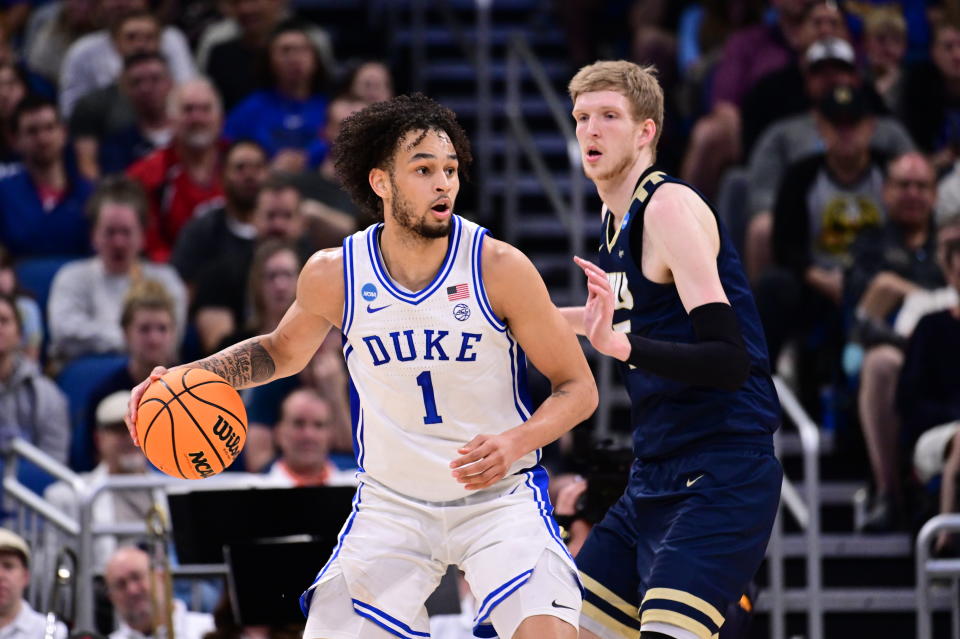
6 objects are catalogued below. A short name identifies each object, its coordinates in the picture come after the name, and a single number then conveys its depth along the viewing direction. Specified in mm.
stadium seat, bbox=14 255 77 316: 18906
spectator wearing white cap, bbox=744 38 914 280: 19453
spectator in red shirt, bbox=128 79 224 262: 19750
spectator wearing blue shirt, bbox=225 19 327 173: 21297
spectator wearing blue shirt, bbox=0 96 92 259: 19422
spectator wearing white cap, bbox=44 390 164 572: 15687
